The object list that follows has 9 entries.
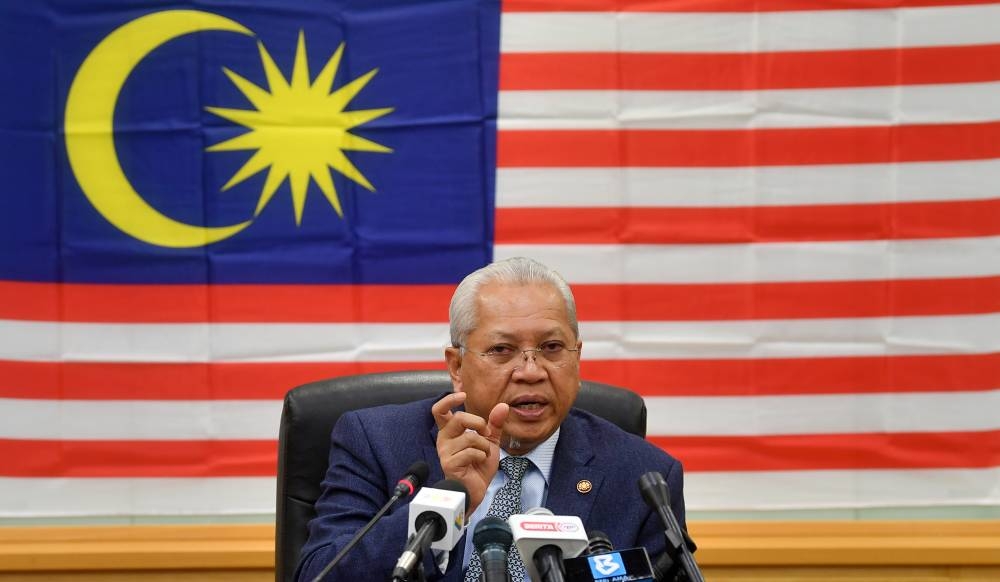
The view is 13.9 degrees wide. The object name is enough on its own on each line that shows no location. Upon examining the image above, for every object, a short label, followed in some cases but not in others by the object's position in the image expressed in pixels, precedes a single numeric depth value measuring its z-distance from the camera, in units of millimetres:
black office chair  5860
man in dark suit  5785
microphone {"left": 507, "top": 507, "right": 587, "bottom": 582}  5315
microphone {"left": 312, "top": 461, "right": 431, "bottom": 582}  5408
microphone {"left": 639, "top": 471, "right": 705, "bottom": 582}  5349
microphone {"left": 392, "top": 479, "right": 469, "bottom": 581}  5361
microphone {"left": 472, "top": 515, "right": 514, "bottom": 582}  5241
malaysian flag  6340
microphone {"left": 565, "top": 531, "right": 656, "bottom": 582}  5165
